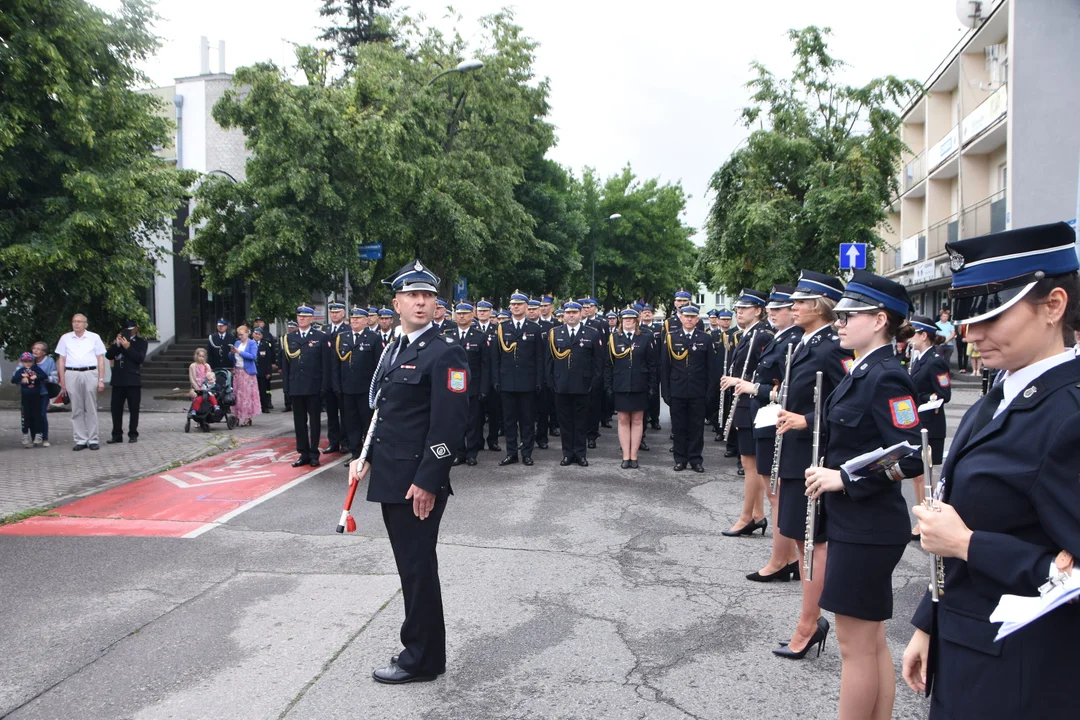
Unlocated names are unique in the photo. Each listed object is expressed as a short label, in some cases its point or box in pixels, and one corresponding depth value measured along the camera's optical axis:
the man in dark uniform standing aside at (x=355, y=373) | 10.67
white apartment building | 21.67
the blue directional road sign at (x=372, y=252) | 17.16
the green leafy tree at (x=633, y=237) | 53.81
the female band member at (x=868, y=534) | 3.22
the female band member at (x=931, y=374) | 7.69
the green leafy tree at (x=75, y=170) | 11.41
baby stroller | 14.18
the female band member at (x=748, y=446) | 6.99
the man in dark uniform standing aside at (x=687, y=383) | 10.68
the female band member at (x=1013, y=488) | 1.86
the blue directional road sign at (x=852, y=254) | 15.65
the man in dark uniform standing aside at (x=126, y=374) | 13.11
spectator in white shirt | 12.01
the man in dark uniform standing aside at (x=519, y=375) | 11.48
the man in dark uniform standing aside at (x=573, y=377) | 11.25
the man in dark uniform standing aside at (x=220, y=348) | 17.92
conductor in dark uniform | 4.15
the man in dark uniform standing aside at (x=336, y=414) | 11.66
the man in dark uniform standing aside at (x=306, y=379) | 10.81
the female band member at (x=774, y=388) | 5.66
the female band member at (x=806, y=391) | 4.56
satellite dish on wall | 25.33
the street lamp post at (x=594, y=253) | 49.37
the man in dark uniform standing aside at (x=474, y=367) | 11.39
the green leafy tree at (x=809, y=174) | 18.50
